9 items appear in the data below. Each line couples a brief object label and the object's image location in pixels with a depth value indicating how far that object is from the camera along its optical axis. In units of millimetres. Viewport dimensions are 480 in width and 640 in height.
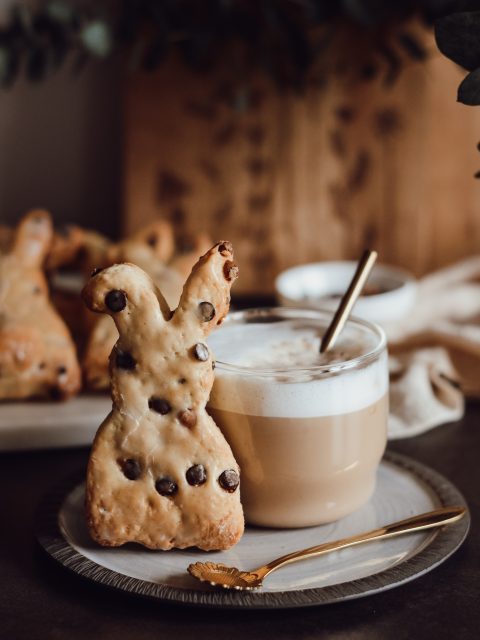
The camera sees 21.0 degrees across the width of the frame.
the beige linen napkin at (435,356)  753
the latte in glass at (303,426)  574
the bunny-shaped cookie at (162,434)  550
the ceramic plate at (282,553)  528
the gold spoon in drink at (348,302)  614
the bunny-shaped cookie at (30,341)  758
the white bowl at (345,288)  846
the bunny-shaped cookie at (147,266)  778
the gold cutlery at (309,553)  536
